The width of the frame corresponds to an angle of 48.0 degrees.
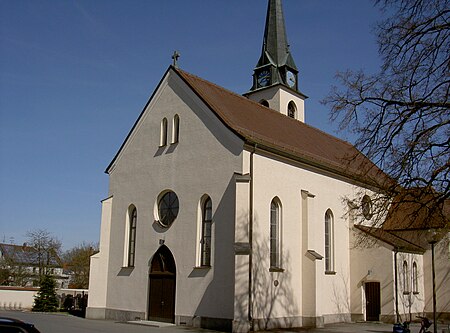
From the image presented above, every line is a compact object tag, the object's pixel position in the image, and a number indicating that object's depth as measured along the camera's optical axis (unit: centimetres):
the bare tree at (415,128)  1156
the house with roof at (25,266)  5428
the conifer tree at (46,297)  2825
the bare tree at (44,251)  5575
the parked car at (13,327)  646
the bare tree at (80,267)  5372
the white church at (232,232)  1927
